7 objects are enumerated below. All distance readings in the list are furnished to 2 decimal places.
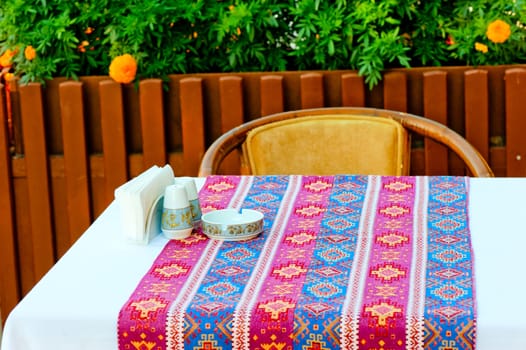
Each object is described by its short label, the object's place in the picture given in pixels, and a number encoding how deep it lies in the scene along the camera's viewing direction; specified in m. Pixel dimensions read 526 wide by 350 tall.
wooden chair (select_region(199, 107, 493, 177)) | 2.91
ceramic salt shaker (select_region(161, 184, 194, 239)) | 2.05
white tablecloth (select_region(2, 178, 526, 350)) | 1.63
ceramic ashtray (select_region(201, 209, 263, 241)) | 2.03
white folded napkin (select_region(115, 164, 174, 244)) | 2.01
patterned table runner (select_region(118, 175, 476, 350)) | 1.63
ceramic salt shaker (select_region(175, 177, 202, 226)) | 2.14
